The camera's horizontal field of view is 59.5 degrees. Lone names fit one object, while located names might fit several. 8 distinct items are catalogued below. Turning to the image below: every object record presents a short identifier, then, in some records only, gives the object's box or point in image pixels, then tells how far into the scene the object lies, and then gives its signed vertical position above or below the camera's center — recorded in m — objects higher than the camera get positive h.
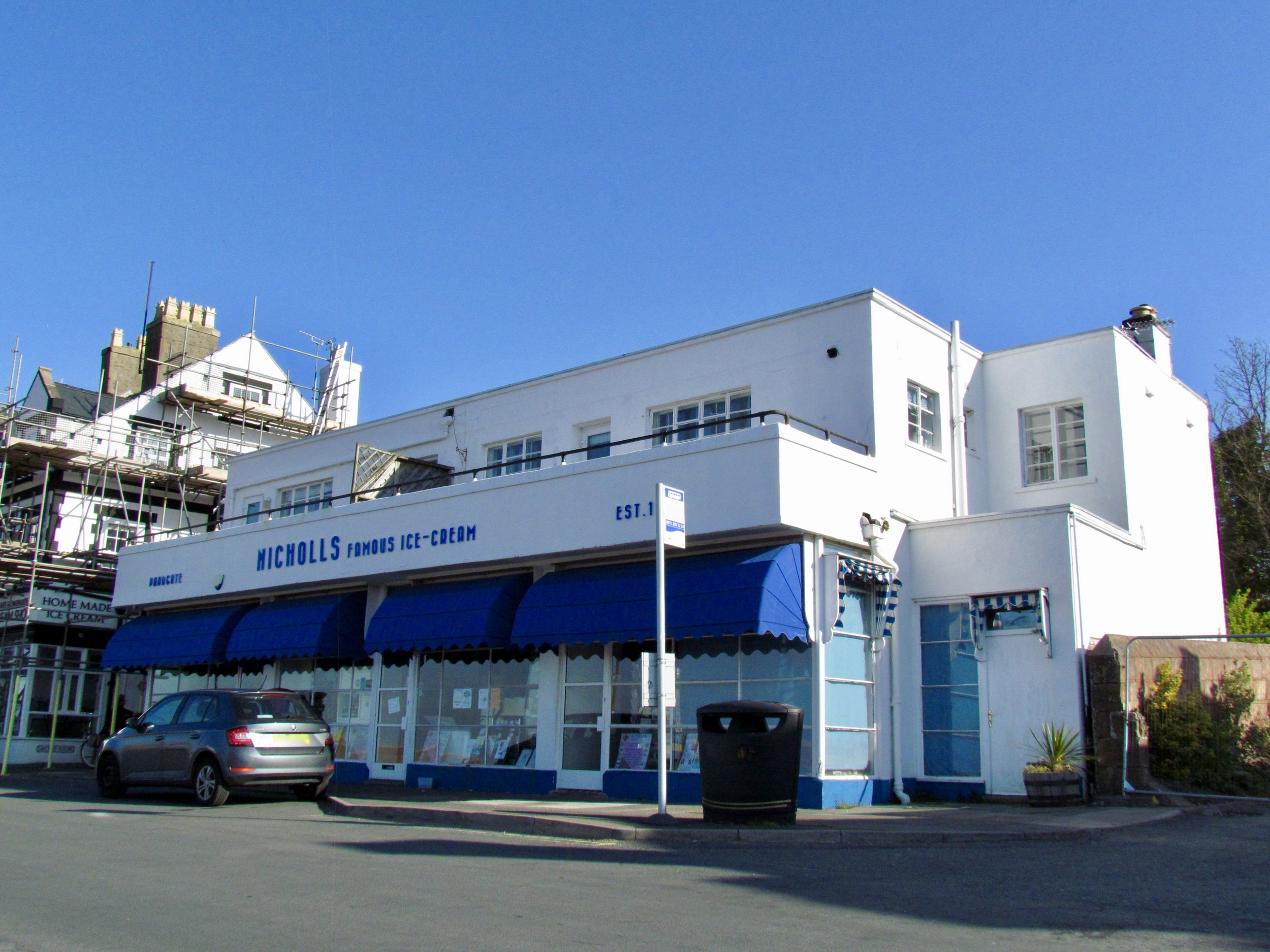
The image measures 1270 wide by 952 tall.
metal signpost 12.25 +1.61
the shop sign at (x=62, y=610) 28.31 +2.32
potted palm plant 14.91 -0.77
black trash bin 11.96 -0.61
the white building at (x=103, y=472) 28.61 +6.98
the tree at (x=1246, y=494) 34.56 +6.88
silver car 15.20 -0.61
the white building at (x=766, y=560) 15.92 +2.39
